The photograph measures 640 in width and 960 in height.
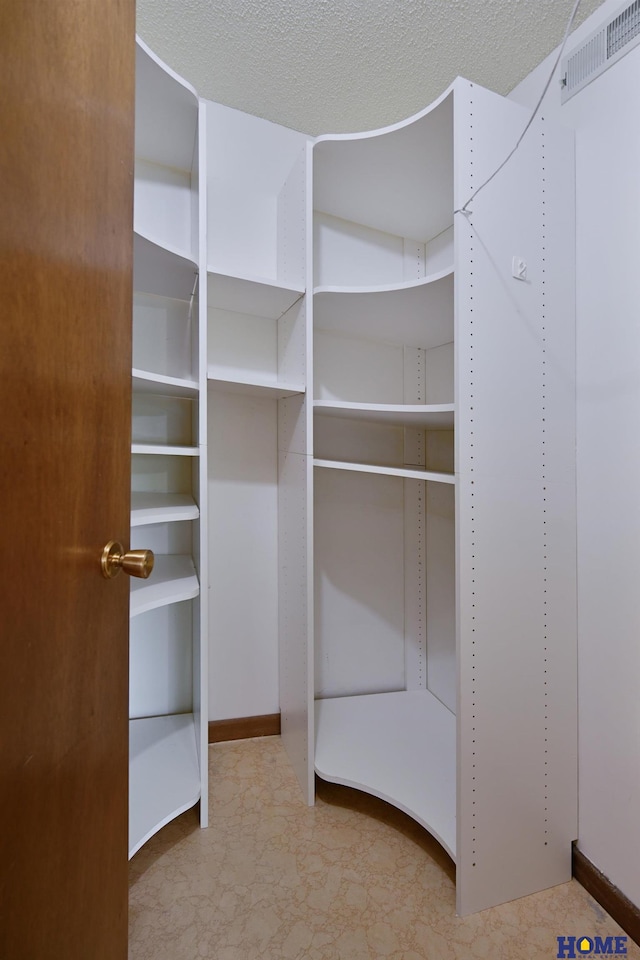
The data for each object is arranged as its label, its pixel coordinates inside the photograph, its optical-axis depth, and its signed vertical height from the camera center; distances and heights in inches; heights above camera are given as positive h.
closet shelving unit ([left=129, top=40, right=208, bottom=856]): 54.4 +3.1
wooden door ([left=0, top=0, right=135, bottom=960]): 18.5 +0.9
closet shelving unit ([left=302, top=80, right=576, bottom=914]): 47.4 +1.4
